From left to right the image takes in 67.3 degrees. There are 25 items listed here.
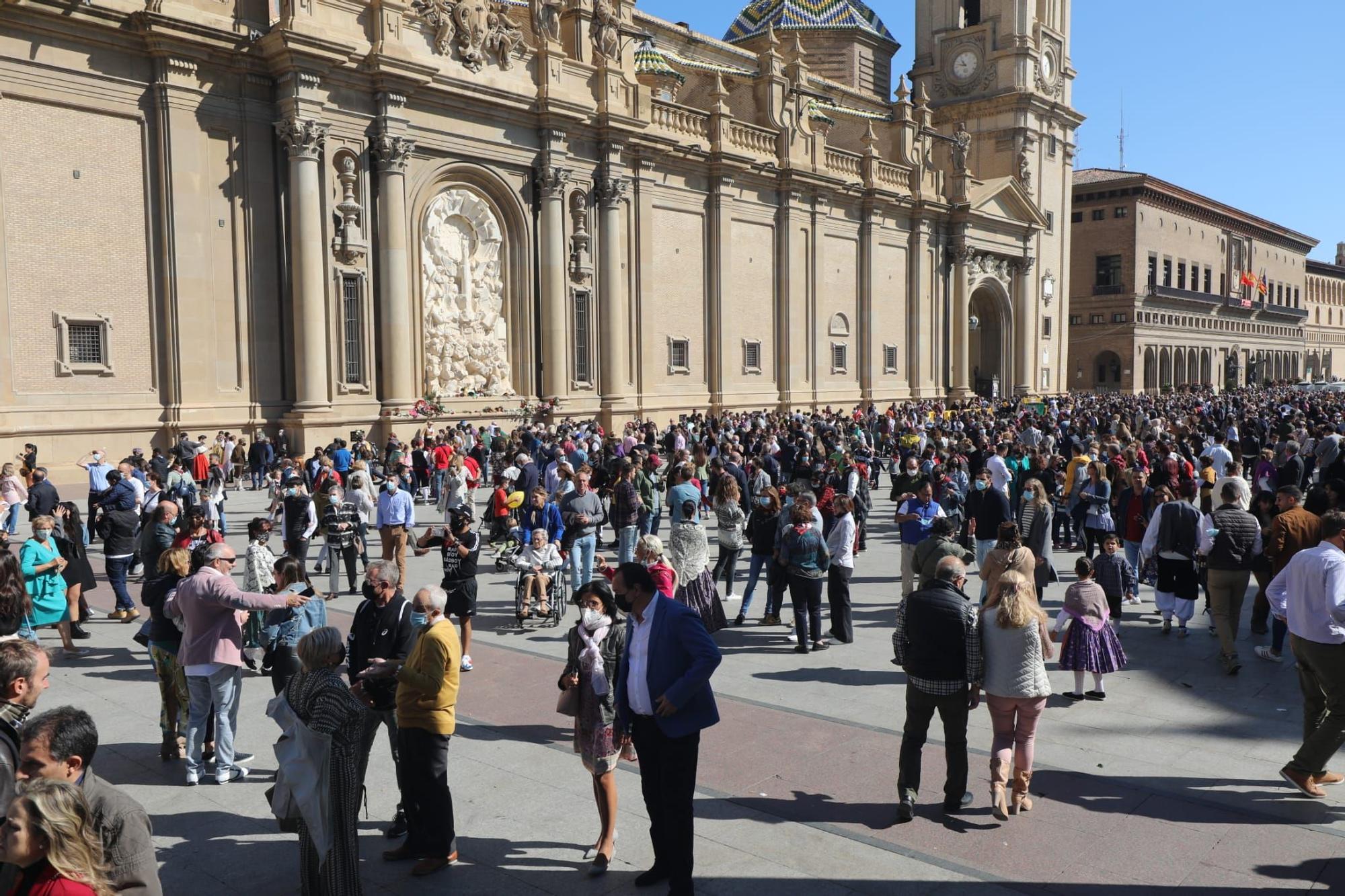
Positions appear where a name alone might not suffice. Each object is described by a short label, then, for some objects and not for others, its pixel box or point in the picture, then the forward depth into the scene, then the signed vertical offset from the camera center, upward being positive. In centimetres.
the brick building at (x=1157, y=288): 7412 +880
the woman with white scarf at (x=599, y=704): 609 -183
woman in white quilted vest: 660 -180
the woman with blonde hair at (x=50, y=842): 333 -143
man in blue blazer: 556 -168
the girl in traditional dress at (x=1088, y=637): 909 -215
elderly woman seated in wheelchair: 1203 -197
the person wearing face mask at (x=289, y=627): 812 -183
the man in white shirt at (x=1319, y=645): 694 -174
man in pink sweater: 717 -169
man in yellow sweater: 599 -194
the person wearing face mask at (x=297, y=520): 1294 -144
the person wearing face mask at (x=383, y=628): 664 -147
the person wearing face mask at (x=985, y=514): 1298 -147
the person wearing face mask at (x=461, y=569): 1006 -165
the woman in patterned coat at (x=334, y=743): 538 -183
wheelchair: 1210 -245
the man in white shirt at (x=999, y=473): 1650 -120
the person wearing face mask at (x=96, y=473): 1670 -103
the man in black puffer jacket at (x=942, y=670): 659 -177
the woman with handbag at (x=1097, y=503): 1457 -150
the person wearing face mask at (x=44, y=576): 956 -158
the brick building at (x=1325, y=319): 11200 +884
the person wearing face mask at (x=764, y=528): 1248 -155
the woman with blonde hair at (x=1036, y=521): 1264 -153
